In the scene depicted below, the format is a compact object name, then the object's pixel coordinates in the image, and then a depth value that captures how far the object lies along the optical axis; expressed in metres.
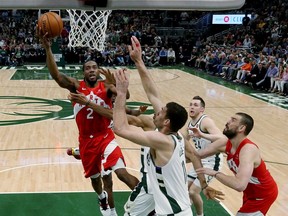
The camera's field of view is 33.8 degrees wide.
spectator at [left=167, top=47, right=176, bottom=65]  24.29
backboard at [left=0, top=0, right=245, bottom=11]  4.21
